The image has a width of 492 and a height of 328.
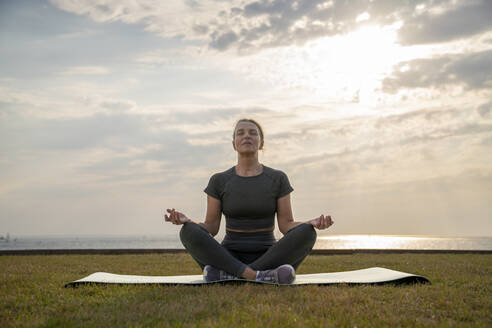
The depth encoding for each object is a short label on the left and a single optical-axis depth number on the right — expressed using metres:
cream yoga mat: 4.47
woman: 4.38
